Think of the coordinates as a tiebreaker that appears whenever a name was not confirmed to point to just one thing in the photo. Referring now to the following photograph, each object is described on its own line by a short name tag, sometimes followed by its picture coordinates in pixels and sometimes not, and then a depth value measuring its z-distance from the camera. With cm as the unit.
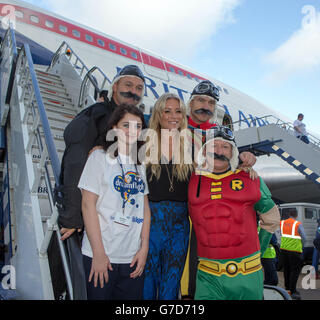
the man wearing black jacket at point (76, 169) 175
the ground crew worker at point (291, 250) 709
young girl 167
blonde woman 195
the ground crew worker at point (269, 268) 595
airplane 938
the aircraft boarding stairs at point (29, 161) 263
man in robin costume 193
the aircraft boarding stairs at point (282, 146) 849
